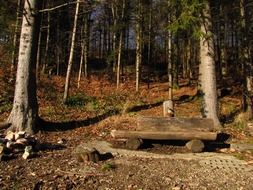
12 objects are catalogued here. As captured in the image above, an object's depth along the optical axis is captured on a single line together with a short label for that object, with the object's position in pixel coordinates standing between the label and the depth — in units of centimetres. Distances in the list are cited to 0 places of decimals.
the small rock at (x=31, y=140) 642
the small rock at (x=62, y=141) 731
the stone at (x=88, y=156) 580
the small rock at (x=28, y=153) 584
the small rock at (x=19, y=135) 640
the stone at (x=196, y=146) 690
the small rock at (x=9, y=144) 609
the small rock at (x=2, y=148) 581
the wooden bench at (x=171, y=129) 700
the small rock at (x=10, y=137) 638
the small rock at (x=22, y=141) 626
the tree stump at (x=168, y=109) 793
